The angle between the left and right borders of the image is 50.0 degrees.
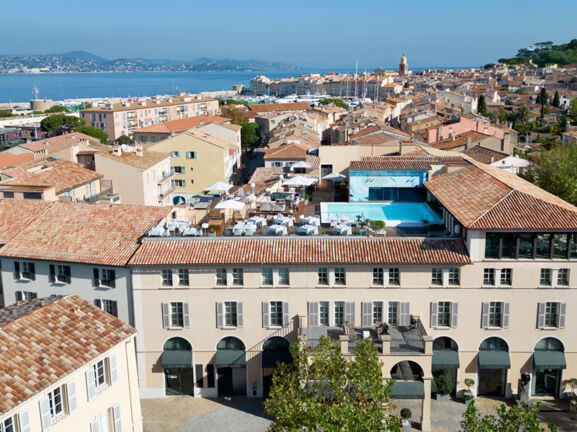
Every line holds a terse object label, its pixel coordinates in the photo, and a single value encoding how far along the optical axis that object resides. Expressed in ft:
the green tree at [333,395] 77.56
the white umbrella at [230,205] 147.02
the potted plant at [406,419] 112.06
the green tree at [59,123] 486.38
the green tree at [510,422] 67.92
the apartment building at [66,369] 75.61
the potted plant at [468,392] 122.21
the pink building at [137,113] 517.14
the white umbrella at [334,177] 182.51
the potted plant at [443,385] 121.70
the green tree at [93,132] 424.87
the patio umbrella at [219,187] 194.08
